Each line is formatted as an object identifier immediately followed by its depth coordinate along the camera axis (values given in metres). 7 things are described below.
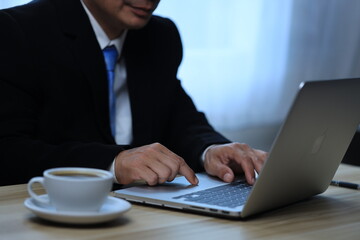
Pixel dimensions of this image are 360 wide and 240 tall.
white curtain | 3.58
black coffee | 1.28
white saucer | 1.25
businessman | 1.75
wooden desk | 1.26
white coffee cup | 1.25
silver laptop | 1.33
